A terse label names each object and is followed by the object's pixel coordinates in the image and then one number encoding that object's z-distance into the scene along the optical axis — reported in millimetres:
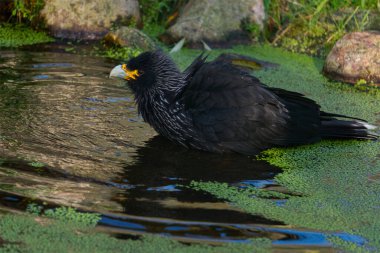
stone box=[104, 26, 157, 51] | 19516
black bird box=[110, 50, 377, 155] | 12719
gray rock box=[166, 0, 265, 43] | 20531
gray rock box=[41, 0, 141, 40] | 20391
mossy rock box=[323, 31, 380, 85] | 17984
